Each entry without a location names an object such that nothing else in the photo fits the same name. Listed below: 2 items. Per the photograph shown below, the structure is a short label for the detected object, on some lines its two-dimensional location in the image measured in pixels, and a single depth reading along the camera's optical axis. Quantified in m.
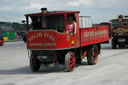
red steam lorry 10.73
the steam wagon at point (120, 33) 23.69
